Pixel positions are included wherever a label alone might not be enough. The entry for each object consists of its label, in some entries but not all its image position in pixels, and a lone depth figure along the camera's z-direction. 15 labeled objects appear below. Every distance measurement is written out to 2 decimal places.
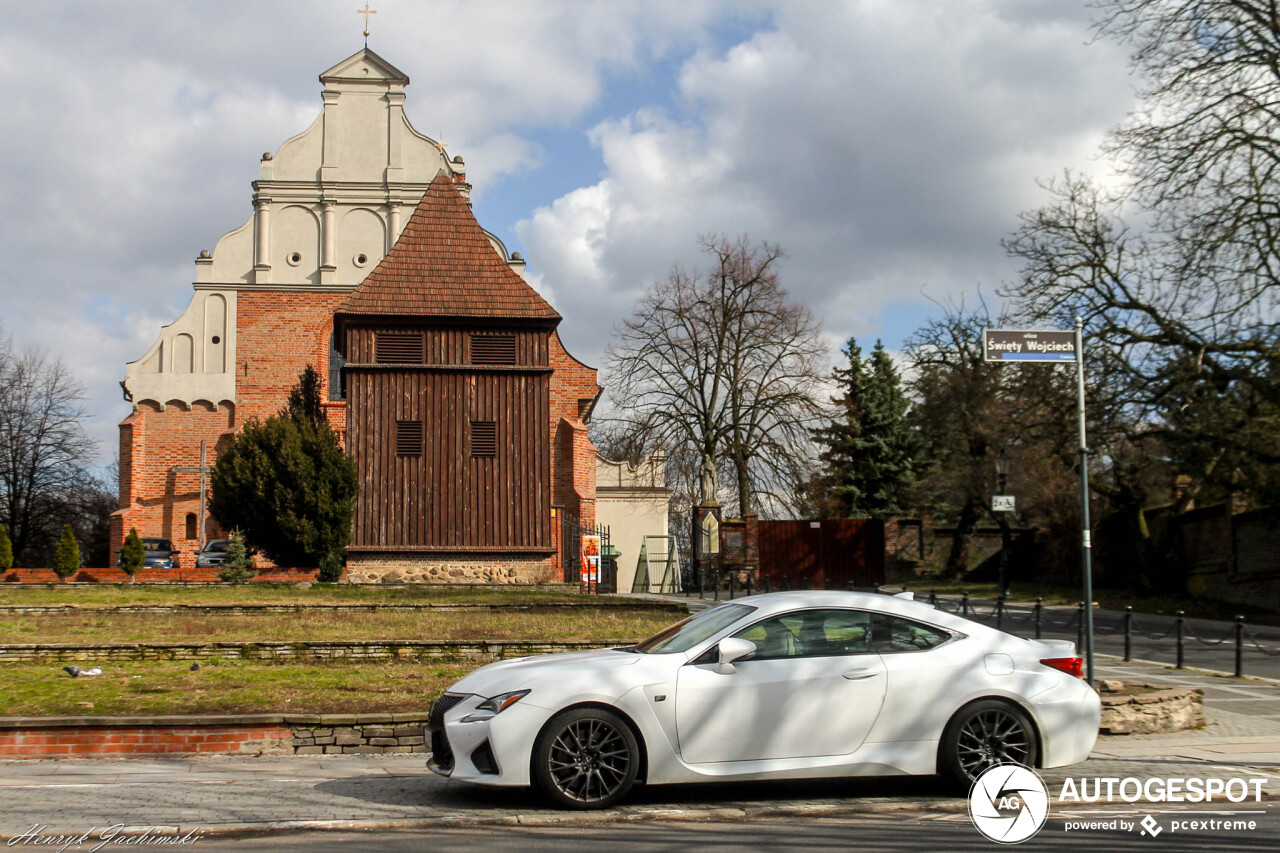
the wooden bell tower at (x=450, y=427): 30.69
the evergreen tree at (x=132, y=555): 32.00
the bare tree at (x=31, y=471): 54.38
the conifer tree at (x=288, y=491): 29.66
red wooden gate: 42.56
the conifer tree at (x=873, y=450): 55.50
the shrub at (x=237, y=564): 28.42
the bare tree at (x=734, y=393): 47.62
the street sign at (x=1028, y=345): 11.98
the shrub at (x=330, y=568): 30.00
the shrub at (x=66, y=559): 30.77
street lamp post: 30.78
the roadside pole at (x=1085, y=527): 11.71
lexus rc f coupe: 7.50
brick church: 30.88
